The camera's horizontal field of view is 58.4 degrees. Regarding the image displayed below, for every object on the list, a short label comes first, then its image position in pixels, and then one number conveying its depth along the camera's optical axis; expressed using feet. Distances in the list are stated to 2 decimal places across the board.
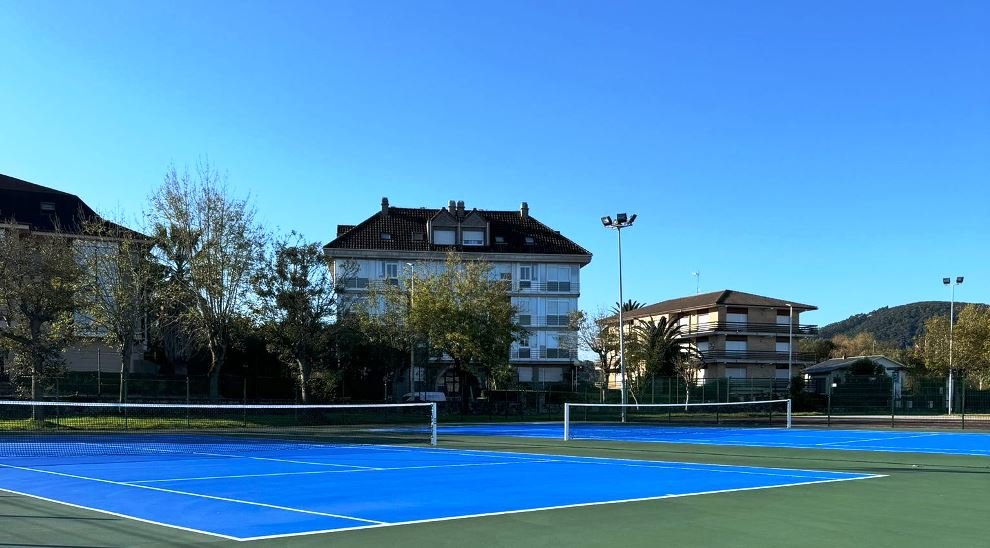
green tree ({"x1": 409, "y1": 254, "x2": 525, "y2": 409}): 145.18
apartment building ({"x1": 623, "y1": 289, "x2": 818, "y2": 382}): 278.67
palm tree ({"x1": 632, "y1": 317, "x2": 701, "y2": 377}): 232.73
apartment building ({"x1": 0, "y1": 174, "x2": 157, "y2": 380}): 184.24
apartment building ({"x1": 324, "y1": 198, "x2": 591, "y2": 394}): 238.68
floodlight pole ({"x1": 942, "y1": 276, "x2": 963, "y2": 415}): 146.40
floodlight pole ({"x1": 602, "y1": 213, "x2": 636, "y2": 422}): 151.02
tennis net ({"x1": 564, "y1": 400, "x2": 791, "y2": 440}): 144.66
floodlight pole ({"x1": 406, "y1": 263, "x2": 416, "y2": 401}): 150.71
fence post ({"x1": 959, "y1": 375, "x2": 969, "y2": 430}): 135.54
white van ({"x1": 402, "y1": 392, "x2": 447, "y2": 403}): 182.80
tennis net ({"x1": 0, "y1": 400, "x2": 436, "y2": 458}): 78.23
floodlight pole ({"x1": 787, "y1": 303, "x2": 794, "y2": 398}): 261.24
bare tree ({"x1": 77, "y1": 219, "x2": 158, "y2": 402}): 127.18
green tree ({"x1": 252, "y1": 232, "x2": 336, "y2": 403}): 127.34
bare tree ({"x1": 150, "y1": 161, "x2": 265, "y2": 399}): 131.85
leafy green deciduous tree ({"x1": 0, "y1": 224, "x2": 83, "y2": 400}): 106.73
